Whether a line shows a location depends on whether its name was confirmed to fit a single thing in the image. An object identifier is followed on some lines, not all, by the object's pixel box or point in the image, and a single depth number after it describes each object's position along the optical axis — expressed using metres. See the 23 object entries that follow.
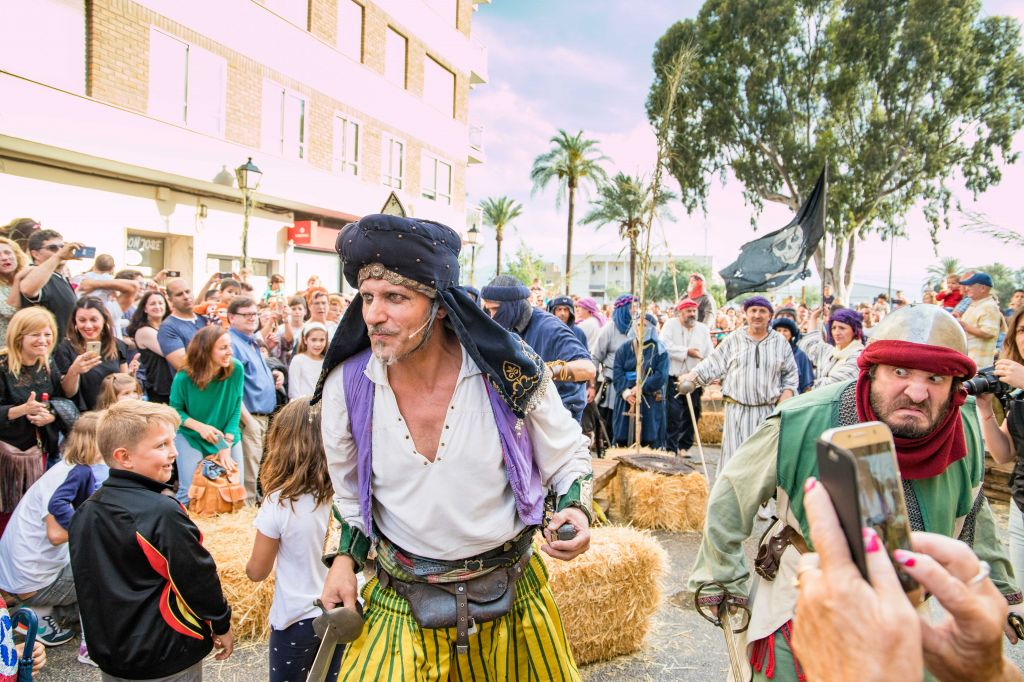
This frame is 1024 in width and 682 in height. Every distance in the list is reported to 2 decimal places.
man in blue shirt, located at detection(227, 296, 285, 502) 5.96
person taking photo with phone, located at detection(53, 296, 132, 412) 4.79
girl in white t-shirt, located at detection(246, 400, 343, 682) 2.91
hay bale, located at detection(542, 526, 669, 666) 3.90
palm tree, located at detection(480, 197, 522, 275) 41.78
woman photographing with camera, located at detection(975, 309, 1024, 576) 3.46
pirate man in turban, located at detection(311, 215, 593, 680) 2.25
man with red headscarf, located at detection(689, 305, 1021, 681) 2.23
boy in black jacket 2.58
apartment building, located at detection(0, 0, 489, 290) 12.02
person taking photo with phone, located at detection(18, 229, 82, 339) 4.98
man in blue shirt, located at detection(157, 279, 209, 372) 5.70
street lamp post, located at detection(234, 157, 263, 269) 12.30
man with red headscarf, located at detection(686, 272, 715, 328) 11.01
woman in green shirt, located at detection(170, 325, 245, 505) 5.11
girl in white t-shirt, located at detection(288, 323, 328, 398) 6.28
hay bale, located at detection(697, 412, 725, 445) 10.82
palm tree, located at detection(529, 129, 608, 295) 31.98
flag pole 12.15
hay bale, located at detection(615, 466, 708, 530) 6.27
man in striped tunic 6.24
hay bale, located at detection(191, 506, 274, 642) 3.95
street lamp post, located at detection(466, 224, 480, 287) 21.42
